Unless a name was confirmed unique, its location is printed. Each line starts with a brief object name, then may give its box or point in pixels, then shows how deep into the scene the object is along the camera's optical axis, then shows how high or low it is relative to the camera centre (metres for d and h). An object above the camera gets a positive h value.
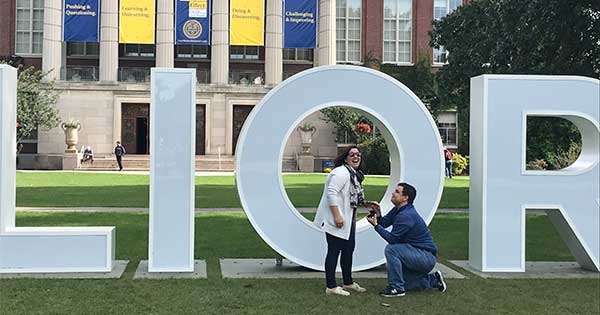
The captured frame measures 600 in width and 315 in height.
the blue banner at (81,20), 43.25 +9.16
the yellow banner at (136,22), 43.34 +9.12
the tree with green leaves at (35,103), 39.91 +3.46
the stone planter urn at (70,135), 41.78 +1.59
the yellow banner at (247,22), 44.09 +9.31
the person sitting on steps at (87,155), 42.08 +0.33
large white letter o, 9.34 +0.23
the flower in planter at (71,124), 41.91 +2.28
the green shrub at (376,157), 41.81 +0.38
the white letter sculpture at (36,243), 9.09 -1.15
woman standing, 7.76 -0.54
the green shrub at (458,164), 42.66 -0.01
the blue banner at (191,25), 43.81 +9.02
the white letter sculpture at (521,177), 9.66 -0.17
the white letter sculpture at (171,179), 9.28 -0.25
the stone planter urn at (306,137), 44.03 +1.69
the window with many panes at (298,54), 49.97 +8.22
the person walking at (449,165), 36.69 -0.07
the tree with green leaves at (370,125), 42.06 +3.25
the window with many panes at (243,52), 49.62 +8.20
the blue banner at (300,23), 44.75 +9.43
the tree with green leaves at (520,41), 15.51 +3.35
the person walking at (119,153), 39.28 +0.45
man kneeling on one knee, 7.98 -0.96
